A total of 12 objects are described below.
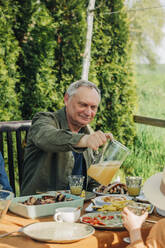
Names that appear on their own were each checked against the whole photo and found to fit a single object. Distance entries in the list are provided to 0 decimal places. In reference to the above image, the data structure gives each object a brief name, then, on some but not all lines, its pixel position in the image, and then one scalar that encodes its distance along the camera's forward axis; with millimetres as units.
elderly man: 2227
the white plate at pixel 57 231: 1362
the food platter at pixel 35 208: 1643
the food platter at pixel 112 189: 2133
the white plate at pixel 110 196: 1847
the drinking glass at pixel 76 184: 1903
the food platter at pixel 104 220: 1524
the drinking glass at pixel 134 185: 1973
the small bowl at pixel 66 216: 1546
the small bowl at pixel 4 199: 1512
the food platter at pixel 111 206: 1762
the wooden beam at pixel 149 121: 4785
